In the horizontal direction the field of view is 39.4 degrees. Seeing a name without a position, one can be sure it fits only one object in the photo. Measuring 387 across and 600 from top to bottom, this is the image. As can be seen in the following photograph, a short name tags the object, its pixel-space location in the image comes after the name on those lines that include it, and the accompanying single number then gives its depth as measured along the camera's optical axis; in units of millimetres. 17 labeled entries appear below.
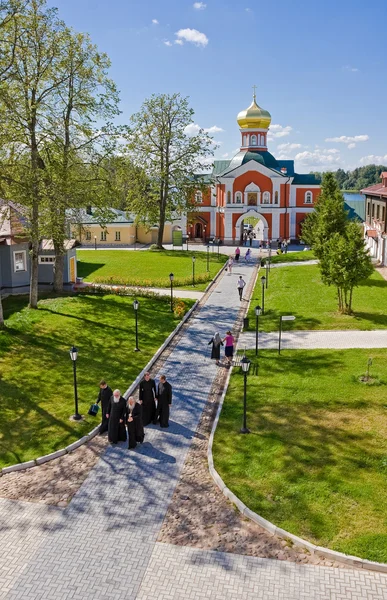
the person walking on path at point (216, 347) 18125
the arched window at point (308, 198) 52406
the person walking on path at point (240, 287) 28016
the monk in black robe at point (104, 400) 13039
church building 51094
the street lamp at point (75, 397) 13531
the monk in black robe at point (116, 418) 12328
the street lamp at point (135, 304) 18688
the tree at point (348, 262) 22812
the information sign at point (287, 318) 17925
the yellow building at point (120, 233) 52000
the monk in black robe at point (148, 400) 13352
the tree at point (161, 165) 43925
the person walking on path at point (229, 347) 18266
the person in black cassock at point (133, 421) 12211
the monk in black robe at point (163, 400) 13188
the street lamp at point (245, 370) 12742
